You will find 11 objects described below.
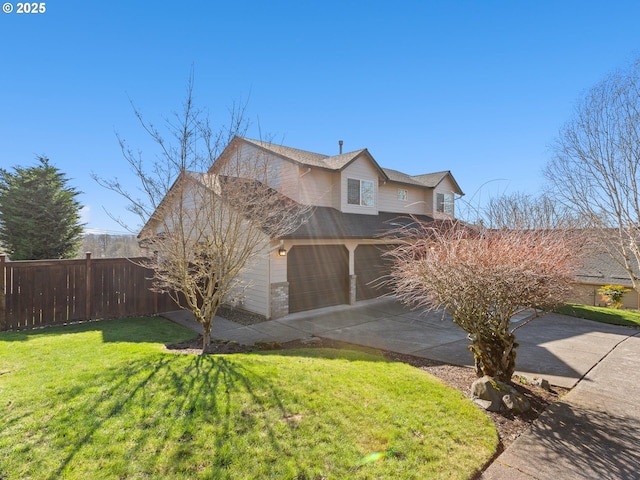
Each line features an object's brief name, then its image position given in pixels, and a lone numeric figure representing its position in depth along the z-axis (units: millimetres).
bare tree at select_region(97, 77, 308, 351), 6262
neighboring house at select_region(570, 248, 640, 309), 20547
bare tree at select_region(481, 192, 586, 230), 12616
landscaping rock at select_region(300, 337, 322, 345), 7590
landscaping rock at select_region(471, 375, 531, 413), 4285
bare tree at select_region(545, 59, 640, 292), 11641
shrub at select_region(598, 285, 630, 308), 17750
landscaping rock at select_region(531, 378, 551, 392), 5082
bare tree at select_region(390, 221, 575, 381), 4203
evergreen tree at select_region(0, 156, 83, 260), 15680
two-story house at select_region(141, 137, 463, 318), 10273
